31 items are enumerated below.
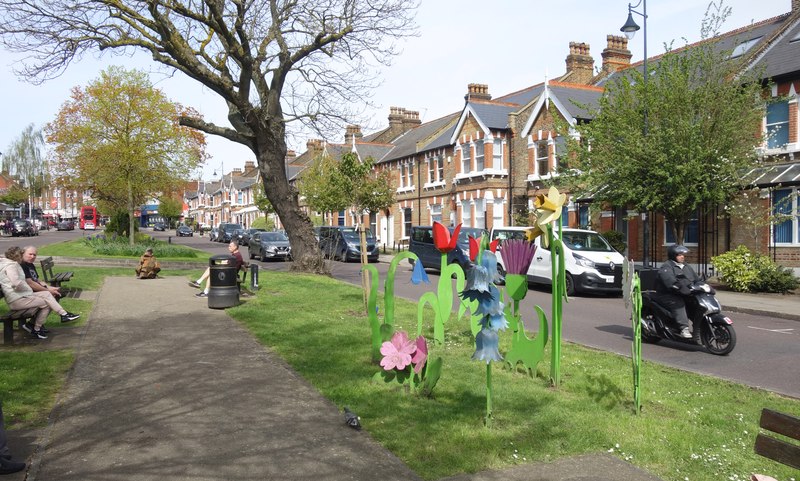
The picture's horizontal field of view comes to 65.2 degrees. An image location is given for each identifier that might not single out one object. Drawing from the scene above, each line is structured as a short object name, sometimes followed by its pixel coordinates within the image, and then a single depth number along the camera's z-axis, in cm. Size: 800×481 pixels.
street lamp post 1956
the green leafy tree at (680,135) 1806
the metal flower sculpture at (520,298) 711
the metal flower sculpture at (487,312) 542
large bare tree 1667
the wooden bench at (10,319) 879
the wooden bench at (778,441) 293
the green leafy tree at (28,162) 9775
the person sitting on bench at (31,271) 1018
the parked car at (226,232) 5525
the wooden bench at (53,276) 1325
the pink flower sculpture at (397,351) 655
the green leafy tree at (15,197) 9394
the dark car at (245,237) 4972
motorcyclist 954
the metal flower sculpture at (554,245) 652
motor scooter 923
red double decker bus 8788
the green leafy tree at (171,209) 8841
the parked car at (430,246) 2191
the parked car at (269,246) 3116
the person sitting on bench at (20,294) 887
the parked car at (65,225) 8609
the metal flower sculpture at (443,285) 719
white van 1698
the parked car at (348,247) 3045
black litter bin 1261
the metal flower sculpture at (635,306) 601
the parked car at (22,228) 5697
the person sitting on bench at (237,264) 1480
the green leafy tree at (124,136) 3181
